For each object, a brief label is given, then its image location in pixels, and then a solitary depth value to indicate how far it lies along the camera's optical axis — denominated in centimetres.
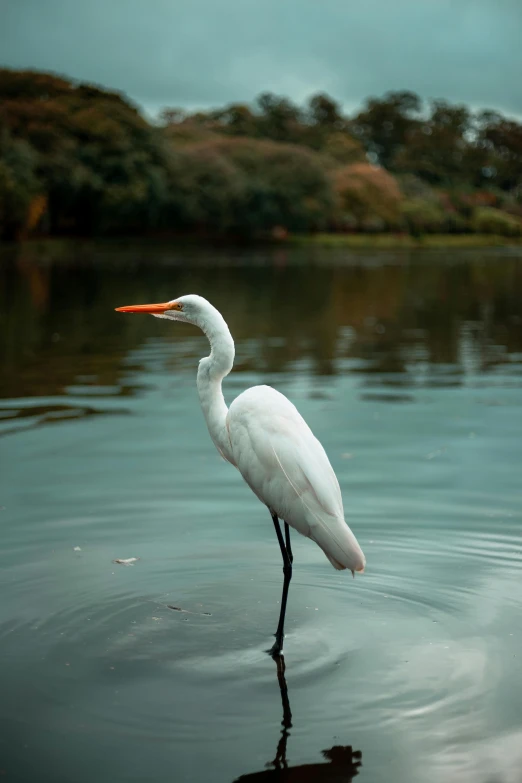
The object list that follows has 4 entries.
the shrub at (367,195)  9150
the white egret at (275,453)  514
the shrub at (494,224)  10881
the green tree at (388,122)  13888
